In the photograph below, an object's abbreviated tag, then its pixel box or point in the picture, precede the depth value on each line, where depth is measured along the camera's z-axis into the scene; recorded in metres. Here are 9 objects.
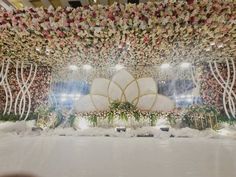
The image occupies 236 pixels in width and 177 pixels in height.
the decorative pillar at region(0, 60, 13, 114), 3.79
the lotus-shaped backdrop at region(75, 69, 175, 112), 3.80
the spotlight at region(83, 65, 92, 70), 4.14
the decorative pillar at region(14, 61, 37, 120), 3.81
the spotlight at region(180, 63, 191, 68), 3.96
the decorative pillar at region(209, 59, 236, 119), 3.51
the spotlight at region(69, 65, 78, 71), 4.17
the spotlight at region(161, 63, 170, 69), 4.04
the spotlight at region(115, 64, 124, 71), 4.07
